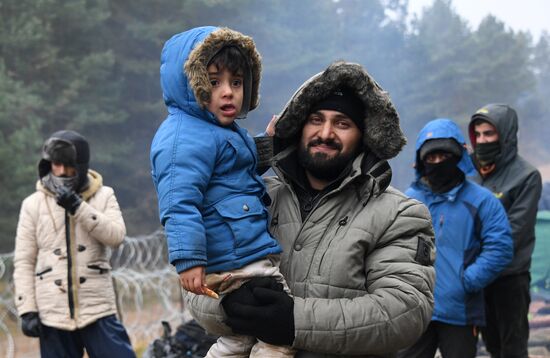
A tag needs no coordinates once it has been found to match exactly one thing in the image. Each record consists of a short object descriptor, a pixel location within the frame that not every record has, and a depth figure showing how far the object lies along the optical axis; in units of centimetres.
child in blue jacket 193
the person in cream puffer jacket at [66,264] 406
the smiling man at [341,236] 196
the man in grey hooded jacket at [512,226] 461
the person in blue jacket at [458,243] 399
